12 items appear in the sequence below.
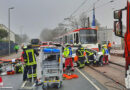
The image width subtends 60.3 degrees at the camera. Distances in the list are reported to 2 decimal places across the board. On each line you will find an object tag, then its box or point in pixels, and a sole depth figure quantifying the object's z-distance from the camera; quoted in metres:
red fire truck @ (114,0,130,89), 2.63
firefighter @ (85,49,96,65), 8.97
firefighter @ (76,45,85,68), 7.97
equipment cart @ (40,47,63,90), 4.67
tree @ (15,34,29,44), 70.14
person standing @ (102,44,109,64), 9.22
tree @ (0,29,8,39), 29.96
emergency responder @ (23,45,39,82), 5.14
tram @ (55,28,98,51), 12.92
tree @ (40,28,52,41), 67.09
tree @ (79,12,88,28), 35.22
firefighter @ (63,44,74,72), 7.39
